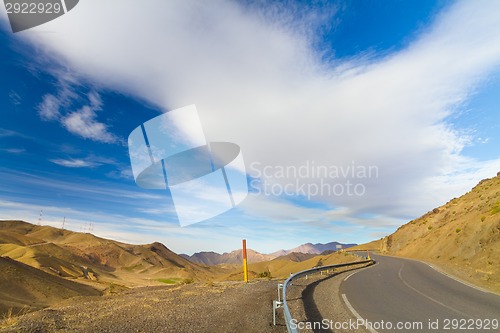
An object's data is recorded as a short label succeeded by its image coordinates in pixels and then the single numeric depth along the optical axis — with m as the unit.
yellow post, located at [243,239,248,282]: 15.04
